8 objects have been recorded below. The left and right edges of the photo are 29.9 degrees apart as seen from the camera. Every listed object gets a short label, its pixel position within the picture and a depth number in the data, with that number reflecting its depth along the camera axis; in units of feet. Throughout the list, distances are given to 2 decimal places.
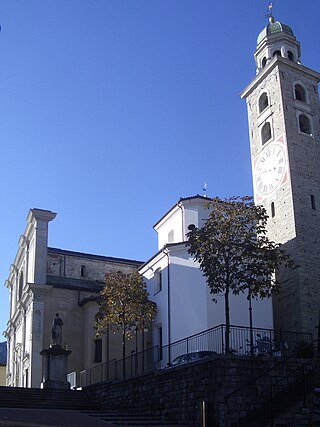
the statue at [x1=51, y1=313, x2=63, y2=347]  91.47
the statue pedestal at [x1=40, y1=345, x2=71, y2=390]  88.43
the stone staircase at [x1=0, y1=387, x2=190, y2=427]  64.49
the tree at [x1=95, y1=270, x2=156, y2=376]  96.12
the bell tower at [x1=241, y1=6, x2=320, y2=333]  104.09
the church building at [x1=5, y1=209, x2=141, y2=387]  112.27
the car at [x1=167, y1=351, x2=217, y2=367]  74.84
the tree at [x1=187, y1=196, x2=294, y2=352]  71.15
